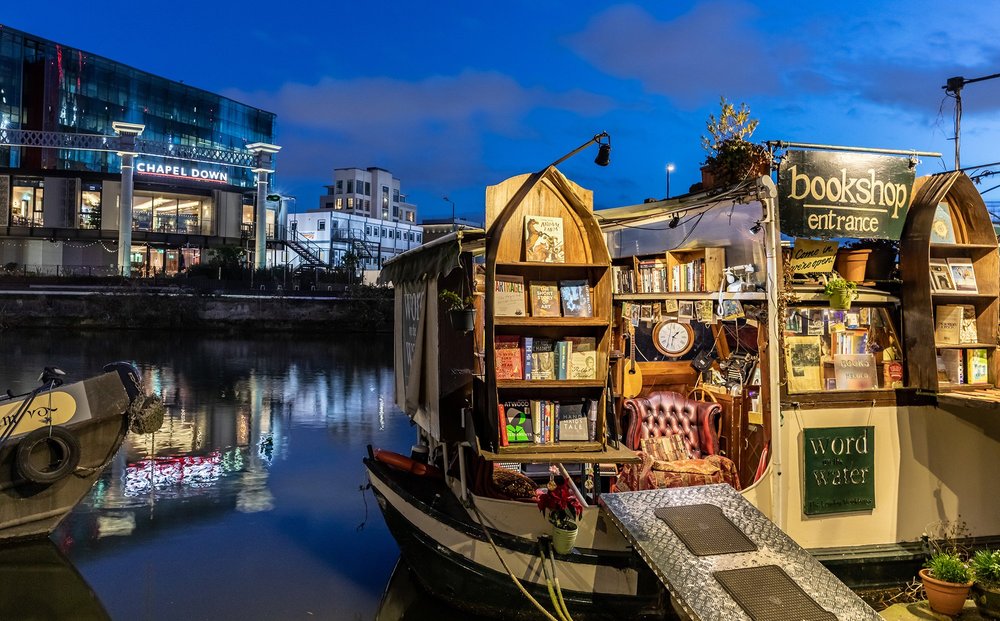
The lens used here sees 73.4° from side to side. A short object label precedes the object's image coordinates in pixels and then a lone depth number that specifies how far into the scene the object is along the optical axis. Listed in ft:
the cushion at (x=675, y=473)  23.18
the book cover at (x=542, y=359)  20.59
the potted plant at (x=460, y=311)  20.43
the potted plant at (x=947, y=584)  19.84
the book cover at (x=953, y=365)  23.10
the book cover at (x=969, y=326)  23.32
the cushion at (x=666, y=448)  25.66
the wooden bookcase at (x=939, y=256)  22.26
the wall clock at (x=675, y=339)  29.94
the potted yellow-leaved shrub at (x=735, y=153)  20.85
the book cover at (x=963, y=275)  23.27
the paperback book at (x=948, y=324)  23.17
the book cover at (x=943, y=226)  23.57
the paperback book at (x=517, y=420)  20.16
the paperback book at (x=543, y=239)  20.48
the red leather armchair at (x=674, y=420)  26.14
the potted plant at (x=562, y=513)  18.93
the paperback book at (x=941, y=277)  22.90
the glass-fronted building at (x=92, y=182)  155.94
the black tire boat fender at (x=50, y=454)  26.58
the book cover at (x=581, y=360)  20.92
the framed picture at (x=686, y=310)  26.05
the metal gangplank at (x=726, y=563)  15.70
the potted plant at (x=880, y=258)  23.72
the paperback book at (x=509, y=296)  20.04
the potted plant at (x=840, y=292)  21.68
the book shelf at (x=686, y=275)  24.04
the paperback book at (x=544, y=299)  20.61
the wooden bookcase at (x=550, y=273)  19.65
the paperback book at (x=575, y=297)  20.79
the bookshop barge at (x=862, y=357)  21.53
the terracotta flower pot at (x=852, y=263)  23.26
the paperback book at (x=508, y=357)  20.24
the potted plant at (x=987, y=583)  19.62
